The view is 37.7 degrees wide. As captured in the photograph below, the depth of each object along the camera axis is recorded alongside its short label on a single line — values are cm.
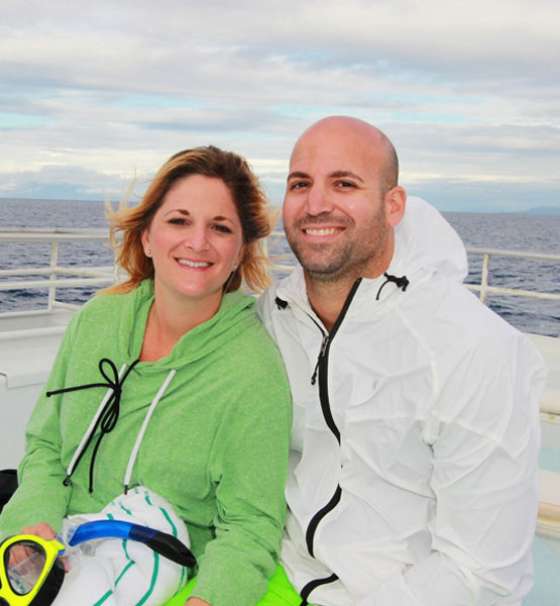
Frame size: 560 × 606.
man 155
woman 176
